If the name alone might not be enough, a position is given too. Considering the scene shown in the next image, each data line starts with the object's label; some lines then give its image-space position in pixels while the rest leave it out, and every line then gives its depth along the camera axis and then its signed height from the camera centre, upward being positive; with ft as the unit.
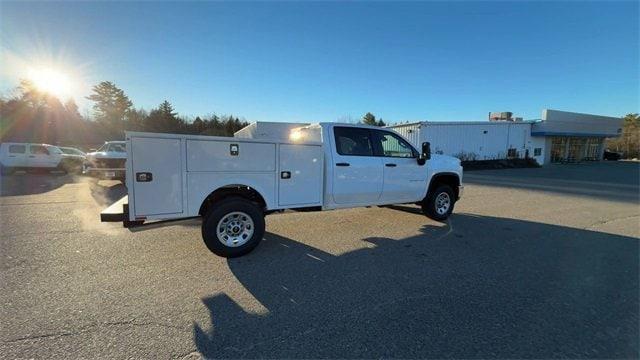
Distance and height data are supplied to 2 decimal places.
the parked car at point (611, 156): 143.54 +1.94
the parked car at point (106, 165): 37.57 -2.15
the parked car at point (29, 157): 51.93 -1.87
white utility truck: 13.52 -1.28
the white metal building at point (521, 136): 90.17 +6.85
